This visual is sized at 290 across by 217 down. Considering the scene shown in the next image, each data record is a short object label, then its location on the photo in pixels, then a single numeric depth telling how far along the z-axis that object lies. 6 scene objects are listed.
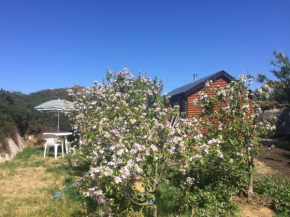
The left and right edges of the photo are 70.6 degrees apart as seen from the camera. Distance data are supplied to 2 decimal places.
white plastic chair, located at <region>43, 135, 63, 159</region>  9.86
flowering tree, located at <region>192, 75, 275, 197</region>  5.04
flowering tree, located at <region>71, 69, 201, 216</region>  3.12
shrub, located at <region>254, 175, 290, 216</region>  4.48
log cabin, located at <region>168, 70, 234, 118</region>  15.22
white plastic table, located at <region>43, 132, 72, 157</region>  9.77
